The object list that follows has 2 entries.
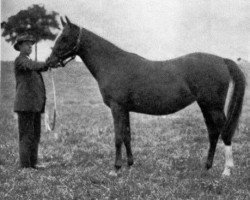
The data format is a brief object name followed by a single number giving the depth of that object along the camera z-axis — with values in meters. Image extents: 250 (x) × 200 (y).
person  7.68
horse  7.14
